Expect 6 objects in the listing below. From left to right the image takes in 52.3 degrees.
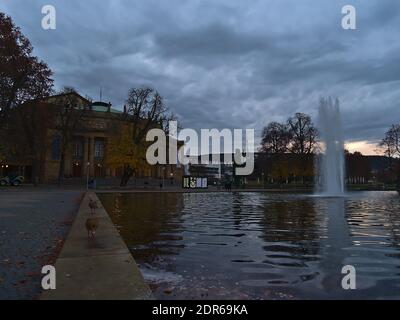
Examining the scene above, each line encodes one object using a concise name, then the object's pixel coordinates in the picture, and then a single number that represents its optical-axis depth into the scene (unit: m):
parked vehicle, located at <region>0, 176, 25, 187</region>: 75.84
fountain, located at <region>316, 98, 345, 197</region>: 52.50
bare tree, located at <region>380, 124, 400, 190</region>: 94.64
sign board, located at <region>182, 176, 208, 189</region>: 79.88
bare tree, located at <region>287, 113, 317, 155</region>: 93.37
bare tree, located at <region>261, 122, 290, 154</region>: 97.88
